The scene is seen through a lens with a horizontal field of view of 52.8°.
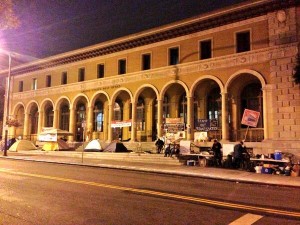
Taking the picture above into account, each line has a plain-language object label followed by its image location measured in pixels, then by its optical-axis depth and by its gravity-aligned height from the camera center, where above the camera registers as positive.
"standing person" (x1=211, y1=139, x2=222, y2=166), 18.39 -0.78
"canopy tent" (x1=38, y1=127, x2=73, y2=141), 29.30 +0.41
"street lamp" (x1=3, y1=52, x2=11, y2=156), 25.88 -0.52
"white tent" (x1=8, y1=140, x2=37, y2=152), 31.67 -0.85
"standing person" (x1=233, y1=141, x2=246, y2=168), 17.11 -0.84
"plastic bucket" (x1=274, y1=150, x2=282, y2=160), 16.63 -0.90
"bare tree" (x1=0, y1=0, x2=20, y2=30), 9.25 +3.89
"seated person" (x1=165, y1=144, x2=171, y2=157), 21.33 -0.86
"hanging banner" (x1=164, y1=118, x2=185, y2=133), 22.45 +0.96
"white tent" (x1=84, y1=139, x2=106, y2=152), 26.72 -0.67
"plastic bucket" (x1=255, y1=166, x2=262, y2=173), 16.28 -1.59
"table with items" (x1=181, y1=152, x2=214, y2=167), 18.69 -1.23
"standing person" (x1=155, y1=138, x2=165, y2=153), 23.52 -0.41
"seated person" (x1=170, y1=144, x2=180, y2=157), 21.30 -0.79
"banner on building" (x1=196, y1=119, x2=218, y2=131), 22.94 +1.15
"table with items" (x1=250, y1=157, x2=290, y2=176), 15.78 -1.41
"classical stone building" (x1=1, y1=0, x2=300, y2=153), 20.61 +5.23
